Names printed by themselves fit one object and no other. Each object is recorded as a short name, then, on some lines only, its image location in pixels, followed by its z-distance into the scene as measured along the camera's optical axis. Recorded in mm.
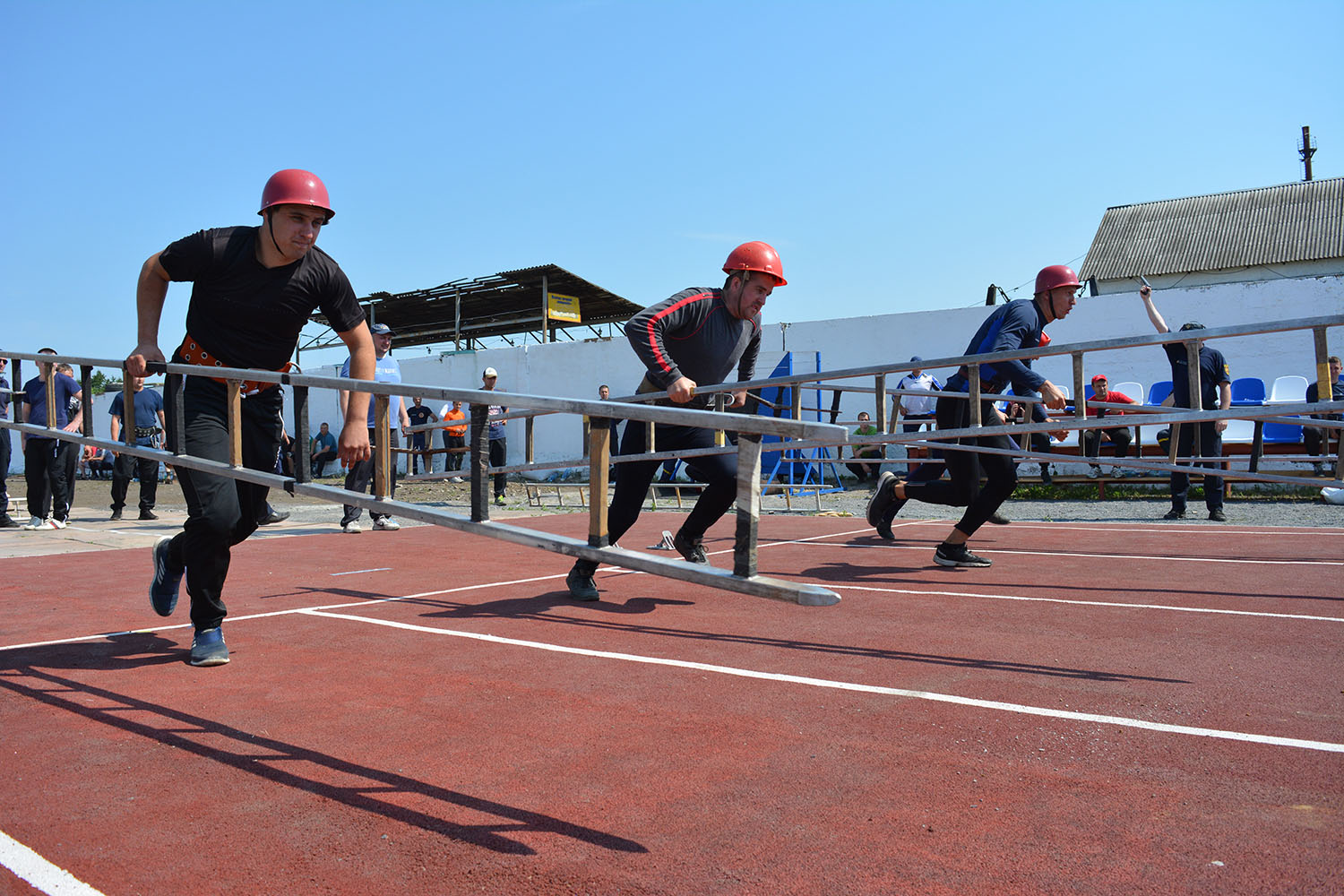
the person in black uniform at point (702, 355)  5652
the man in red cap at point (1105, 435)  12109
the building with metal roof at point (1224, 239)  32688
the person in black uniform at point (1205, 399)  9312
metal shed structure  30109
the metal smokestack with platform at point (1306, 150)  53969
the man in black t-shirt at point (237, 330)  4152
